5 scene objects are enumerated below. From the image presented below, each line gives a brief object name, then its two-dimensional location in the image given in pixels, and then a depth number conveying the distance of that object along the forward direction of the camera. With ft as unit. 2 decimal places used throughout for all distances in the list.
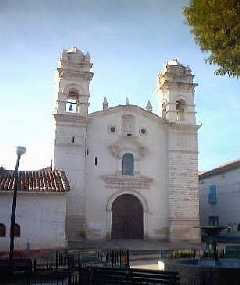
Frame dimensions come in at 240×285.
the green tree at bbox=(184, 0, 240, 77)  24.00
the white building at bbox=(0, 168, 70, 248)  55.33
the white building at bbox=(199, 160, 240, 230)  80.32
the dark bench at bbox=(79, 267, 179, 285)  23.65
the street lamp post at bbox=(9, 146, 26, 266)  36.48
